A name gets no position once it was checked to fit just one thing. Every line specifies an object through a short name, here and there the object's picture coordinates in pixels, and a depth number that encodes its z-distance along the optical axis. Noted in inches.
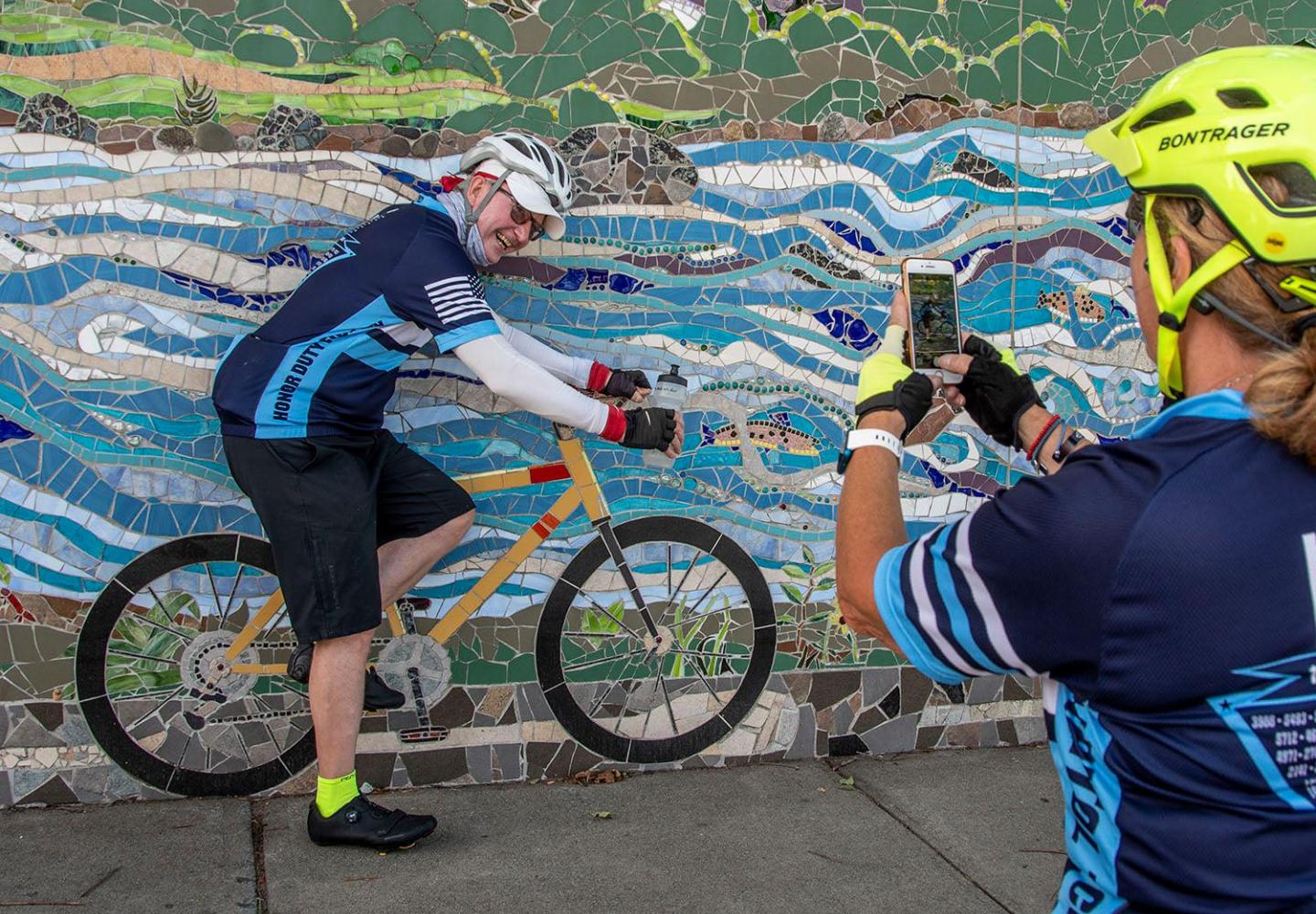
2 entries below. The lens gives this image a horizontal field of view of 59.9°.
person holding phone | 52.1
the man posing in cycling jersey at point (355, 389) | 134.7
